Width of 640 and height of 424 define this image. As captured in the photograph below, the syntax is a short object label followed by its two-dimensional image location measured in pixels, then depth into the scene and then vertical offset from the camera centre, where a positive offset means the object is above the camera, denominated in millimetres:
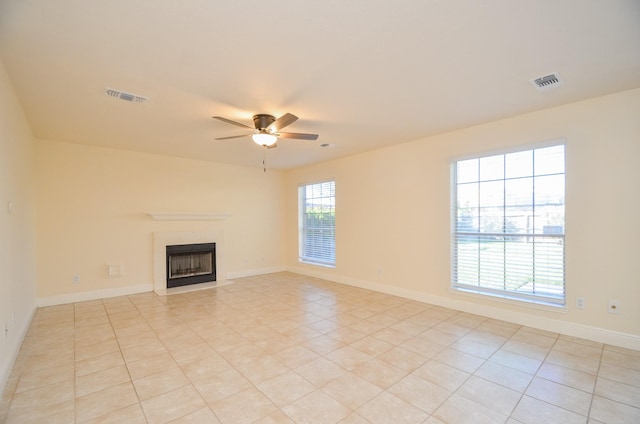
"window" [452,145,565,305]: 3455 -200
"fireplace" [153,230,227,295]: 5516 -842
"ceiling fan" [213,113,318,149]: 3358 +922
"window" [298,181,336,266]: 6473 -316
